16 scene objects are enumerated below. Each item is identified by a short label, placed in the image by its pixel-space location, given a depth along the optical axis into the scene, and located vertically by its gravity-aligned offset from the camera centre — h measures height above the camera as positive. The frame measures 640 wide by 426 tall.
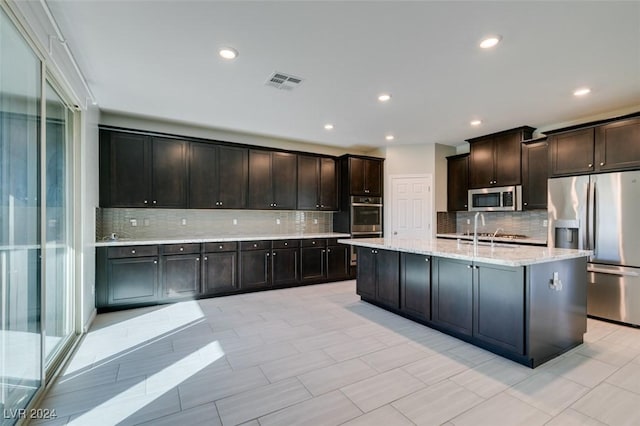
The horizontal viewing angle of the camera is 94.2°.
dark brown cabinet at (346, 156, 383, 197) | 6.03 +0.77
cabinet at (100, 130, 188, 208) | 4.21 +0.64
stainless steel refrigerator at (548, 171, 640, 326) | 3.47 -0.28
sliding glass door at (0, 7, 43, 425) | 1.70 -0.05
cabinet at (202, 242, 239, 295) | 4.60 -0.86
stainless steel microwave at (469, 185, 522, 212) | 4.96 +0.24
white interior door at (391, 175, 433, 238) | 6.03 +0.14
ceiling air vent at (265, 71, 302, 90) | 3.14 +1.46
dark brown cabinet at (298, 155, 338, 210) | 5.84 +0.61
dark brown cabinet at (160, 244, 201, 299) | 4.32 -0.84
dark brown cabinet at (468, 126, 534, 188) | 4.95 +0.96
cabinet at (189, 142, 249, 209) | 4.82 +0.63
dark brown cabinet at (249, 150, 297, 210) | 5.33 +0.62
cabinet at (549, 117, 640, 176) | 3.54 +0.82
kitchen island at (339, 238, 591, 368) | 2.50 -0.79
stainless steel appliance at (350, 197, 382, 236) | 6.02 -0.04
